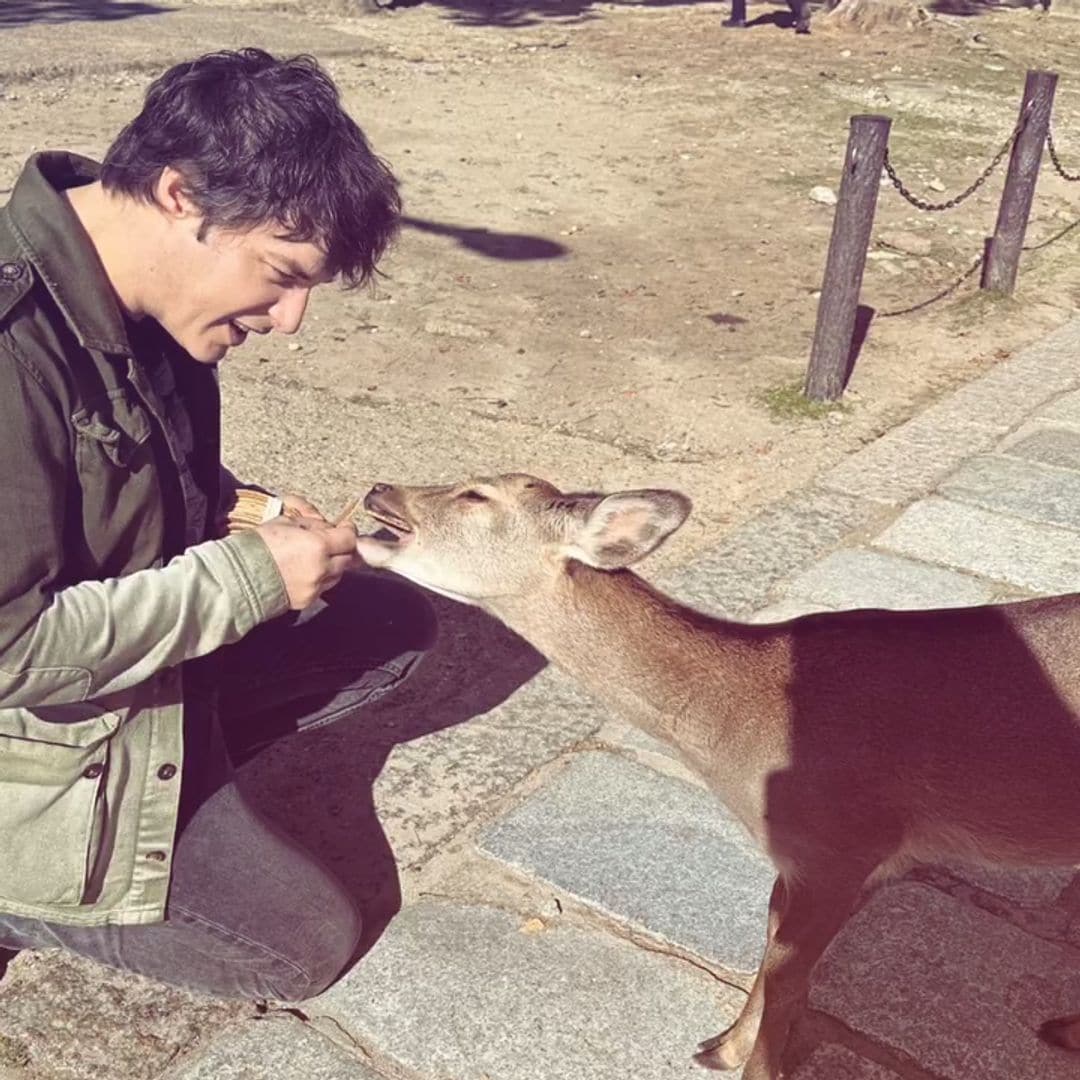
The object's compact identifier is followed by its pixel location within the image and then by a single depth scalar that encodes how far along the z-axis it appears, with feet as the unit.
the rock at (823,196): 31.94
